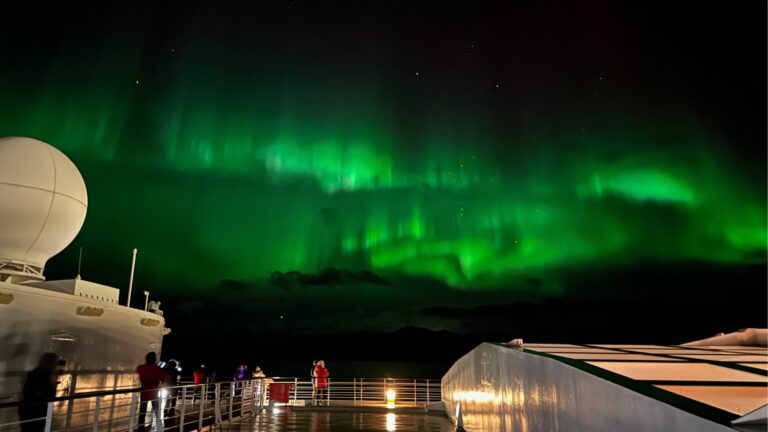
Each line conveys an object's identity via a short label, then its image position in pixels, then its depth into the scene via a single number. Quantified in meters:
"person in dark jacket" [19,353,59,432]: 8.58
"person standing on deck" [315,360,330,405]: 18.34
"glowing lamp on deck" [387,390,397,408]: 17.95
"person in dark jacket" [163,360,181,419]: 10.31
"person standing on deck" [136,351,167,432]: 9.69
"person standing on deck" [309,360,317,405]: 18.14
